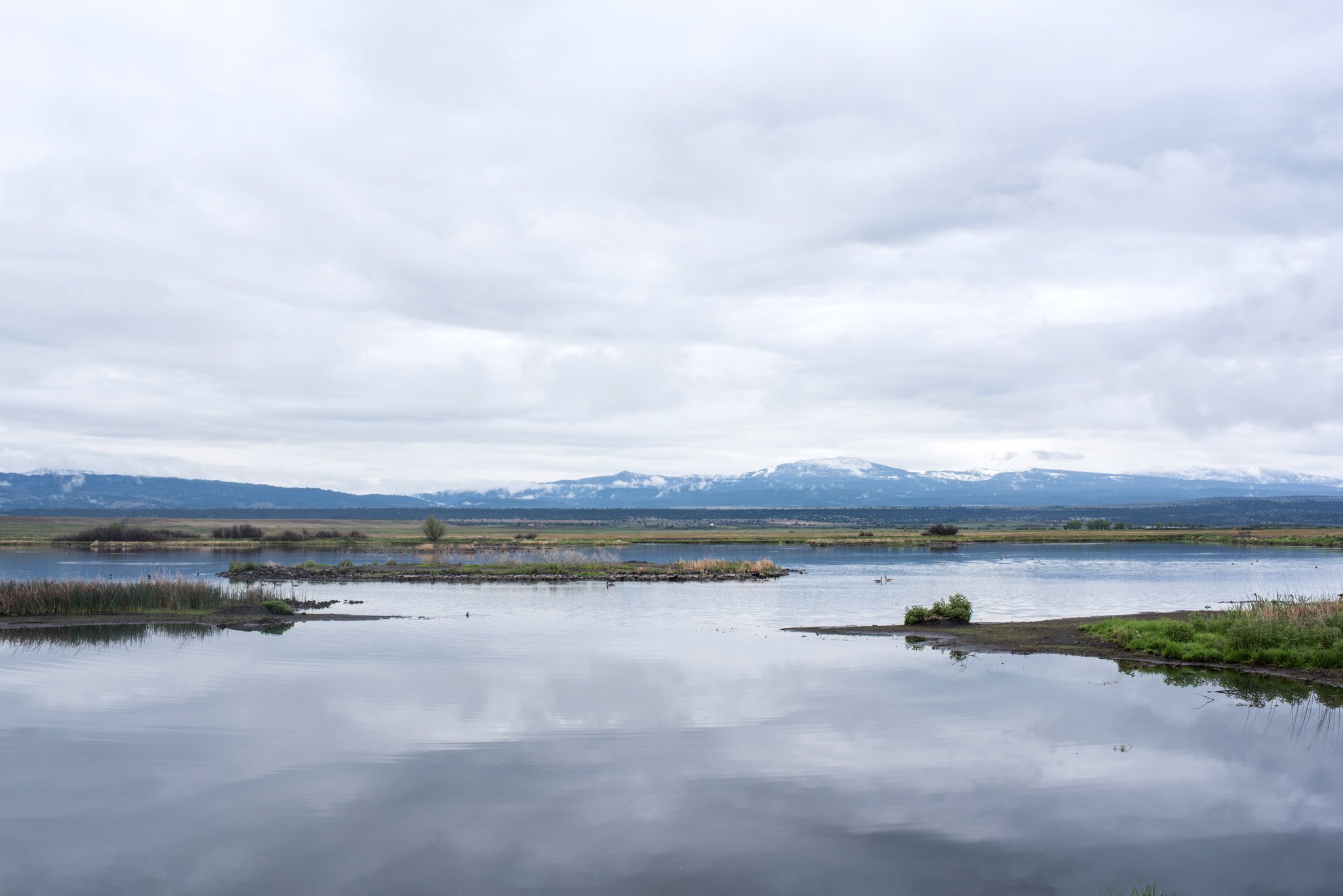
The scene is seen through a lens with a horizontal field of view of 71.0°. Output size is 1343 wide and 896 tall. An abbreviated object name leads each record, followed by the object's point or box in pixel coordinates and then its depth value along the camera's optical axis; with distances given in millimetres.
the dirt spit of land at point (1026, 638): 22906
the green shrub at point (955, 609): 30609
